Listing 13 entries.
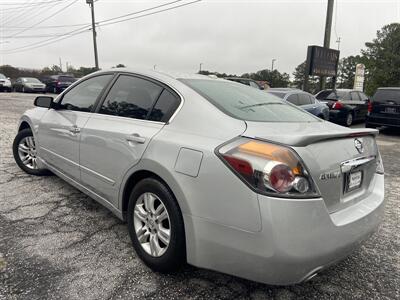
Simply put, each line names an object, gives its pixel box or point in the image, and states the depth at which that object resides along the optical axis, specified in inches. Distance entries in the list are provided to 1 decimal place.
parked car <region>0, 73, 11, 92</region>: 1083.3
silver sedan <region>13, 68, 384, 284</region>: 72.6
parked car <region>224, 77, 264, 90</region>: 554.9
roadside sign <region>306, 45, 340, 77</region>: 608.7
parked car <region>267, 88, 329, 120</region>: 382.3
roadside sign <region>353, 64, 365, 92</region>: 888.3
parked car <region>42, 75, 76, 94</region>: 1056.8
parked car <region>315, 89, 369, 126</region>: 480.7
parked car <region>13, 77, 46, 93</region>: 1082.6
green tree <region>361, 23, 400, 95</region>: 1622.8
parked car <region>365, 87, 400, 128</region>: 404.2
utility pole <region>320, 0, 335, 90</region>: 603.2
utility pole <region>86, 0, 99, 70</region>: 1195.9
